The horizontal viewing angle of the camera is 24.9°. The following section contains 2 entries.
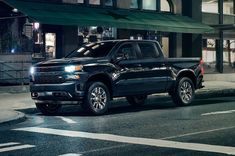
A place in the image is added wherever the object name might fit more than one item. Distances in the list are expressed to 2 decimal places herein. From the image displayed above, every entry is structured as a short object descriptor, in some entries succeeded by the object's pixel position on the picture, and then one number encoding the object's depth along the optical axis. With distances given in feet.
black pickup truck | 43.68
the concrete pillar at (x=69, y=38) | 78.38
